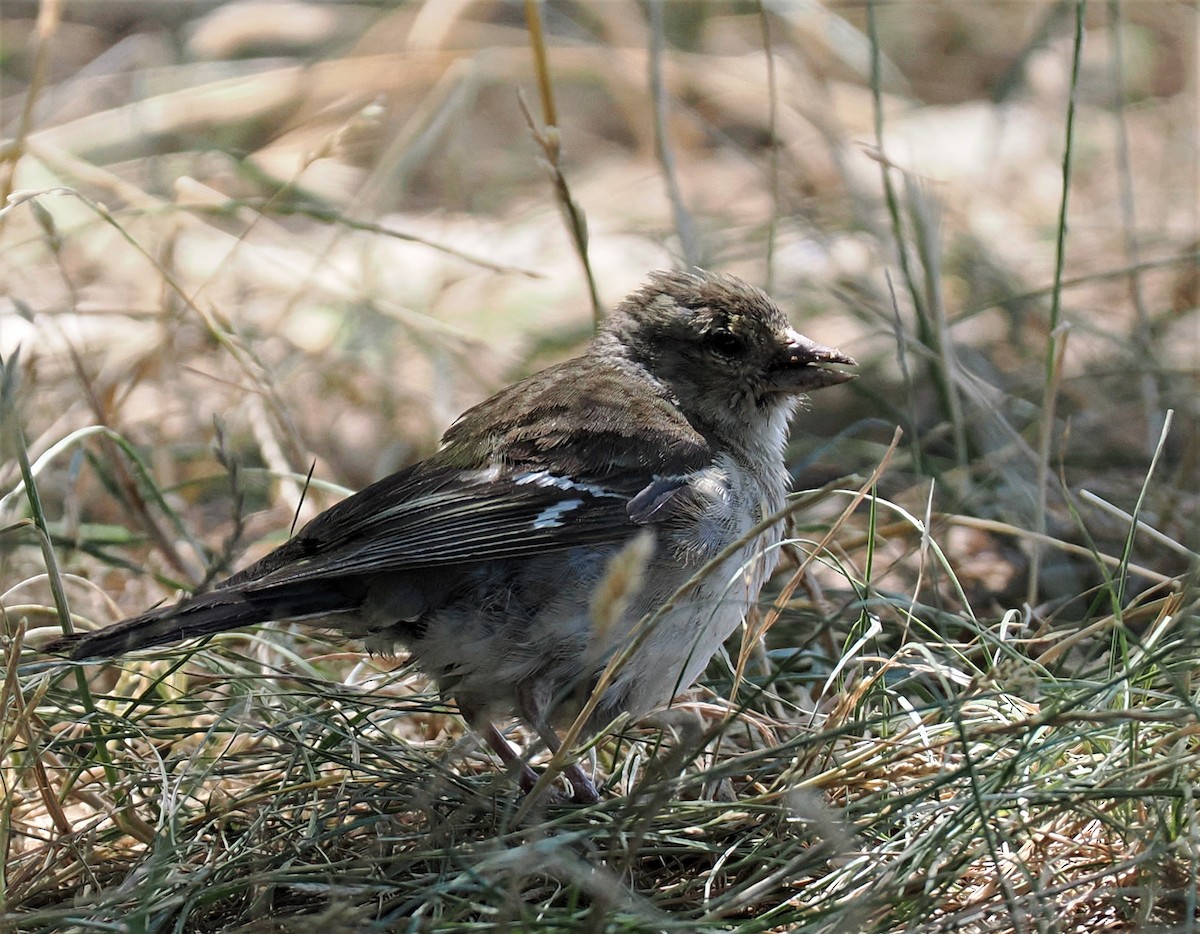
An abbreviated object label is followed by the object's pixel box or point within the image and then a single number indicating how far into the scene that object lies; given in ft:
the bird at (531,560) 17.20
